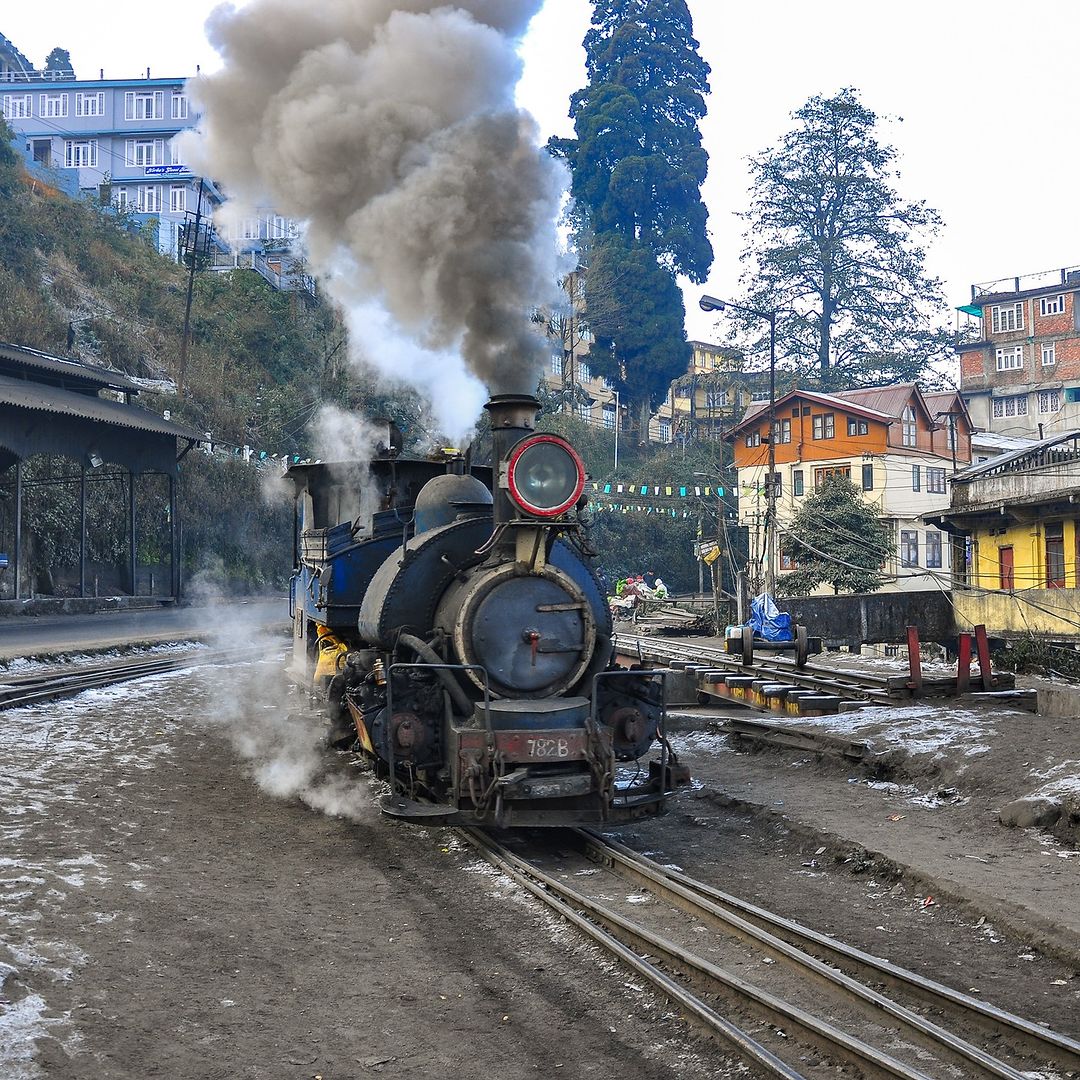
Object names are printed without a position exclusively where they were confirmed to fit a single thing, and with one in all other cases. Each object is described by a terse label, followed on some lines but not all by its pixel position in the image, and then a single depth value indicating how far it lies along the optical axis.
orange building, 42.16
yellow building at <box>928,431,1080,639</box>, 22.41
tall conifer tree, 49.34
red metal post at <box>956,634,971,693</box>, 13.91
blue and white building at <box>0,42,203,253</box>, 60.50
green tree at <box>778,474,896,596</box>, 32.00
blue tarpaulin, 18.98
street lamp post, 24.61
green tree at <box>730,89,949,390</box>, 52.09
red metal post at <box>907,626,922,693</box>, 13.78
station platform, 22.05
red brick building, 53.66
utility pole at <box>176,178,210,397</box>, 38.38
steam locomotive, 7.26
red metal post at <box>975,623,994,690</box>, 14.18
